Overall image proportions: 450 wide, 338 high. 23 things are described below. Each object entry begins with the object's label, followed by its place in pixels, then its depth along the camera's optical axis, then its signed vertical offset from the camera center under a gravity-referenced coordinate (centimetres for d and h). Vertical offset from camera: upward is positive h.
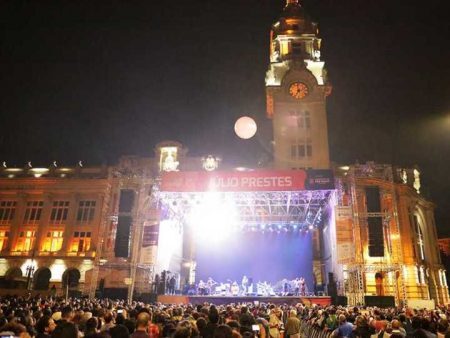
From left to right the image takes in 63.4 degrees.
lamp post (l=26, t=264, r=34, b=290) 3388 +100
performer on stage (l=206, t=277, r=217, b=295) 3103 +50
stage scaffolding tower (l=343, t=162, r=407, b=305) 2416 +305
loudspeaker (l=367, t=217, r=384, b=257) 2630 +404
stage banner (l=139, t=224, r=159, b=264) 2767 +378
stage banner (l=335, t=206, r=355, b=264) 2503 +406
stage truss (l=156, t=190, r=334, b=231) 2688 +668
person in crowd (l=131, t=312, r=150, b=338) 588 -56
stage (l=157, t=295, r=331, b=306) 2528 -56
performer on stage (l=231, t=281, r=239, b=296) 3065 +14
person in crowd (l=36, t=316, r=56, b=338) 664 -71
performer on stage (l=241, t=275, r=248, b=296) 3267 +61
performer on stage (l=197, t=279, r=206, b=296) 2986 -2
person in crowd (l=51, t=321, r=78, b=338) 482 -58
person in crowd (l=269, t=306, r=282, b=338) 1104 -97
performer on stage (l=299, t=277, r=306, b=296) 2897 +46
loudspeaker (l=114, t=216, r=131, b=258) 2772 +367
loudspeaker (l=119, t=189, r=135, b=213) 2909 +654
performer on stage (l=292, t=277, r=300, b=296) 3035 +63
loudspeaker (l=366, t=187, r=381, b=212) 2748 +679
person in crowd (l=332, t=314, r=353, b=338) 917 -83
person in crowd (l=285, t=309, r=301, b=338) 1131 -103
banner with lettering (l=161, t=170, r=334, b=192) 2445 +715
